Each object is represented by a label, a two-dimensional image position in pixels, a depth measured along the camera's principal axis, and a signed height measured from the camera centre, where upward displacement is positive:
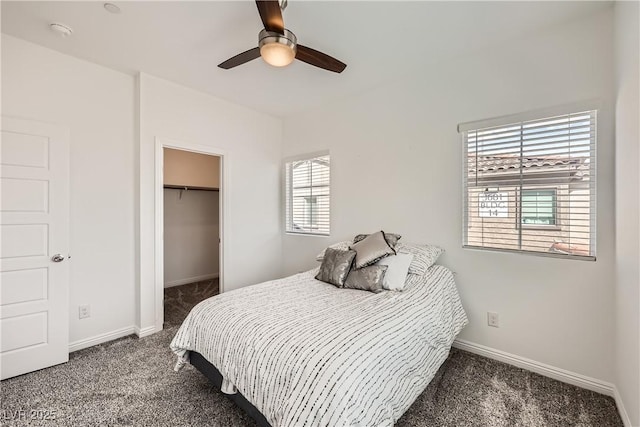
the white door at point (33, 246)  2.17 -0.29
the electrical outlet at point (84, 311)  2.63 -0.97
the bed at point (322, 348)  1.23 -0.74
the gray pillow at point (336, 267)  2.47 -0.51
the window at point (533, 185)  2.07 +0.23
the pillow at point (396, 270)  2.26 -0.49
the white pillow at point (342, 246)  2.98 -0.38
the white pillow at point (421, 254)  2.42 -0.39
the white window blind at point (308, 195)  3.78 +0.25
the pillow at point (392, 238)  2.65 -0.26
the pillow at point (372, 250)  2.46 -0.35
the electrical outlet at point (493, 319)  2.42 -0.94
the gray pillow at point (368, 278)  2.29 -0.57
